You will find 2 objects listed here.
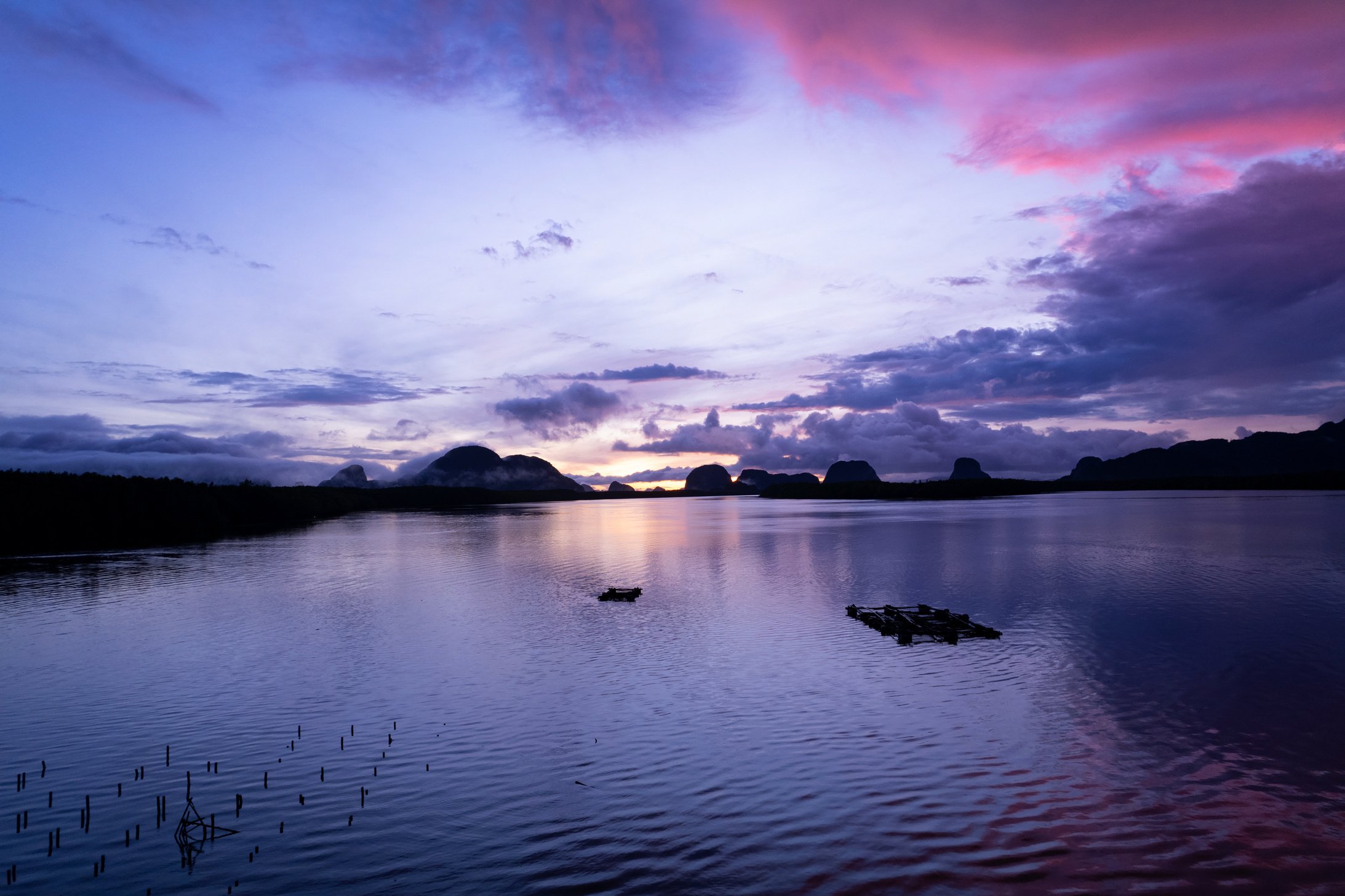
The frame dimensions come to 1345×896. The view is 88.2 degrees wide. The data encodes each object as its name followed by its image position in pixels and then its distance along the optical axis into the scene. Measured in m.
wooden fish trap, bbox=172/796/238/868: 17.22
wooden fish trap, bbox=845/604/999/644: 39.78
